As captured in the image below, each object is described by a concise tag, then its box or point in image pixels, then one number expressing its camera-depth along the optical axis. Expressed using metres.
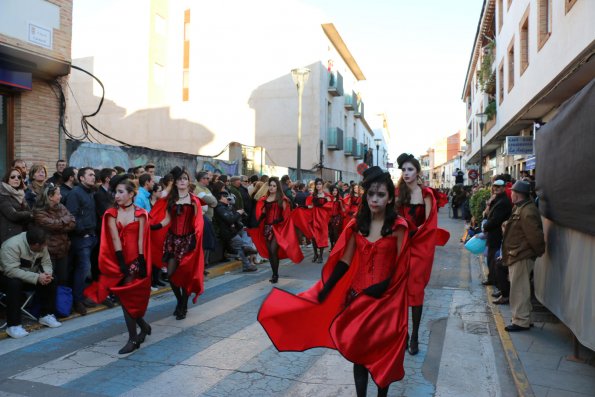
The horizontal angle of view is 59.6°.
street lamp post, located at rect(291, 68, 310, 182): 16.77
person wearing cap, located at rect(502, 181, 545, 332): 5.87
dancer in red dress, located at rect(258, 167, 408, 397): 3.45
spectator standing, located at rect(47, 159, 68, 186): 7.55
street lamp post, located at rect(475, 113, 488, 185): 26.25
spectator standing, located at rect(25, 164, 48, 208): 7.06
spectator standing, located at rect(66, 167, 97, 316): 6.89
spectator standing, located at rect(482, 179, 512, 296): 7.48
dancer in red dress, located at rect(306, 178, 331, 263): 11.78
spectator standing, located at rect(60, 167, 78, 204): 7.21
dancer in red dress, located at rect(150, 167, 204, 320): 6.38
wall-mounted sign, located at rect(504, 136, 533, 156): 17.55
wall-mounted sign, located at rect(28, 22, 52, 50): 10.36
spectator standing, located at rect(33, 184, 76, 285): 6.31
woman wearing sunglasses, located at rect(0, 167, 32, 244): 6.12
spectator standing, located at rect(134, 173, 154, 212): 8.34
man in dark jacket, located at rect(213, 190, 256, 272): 10.23
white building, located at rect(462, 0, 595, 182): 10.84
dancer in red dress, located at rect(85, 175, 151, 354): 5.34
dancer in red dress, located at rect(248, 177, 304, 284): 9.18
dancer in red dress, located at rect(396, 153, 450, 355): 5.14
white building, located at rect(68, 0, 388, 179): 29.17
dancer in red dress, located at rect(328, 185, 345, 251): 12.79
